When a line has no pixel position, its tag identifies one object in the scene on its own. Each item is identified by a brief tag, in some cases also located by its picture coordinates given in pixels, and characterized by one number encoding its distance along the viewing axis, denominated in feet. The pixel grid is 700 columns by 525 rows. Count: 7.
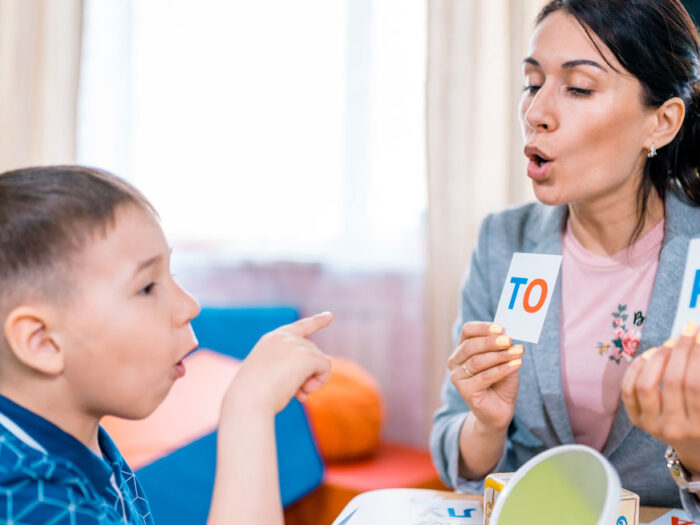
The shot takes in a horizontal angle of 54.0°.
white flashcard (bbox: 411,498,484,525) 2.90
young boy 2.28
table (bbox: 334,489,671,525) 2.93
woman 3.70
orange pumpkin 7.37
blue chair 5.41
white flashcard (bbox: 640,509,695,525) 2.98
